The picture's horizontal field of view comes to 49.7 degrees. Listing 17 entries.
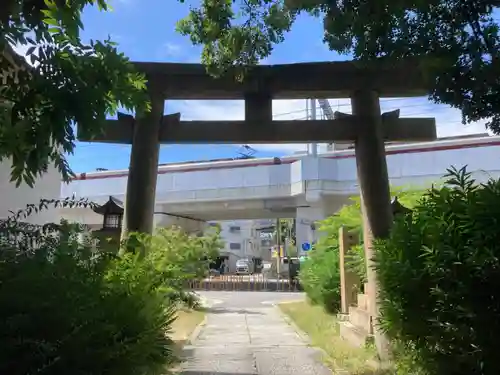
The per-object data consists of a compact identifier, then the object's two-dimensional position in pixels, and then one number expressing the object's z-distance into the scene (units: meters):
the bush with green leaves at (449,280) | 3.94
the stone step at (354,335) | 8.20
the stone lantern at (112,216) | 11.39
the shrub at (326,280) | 13.33
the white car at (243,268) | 55.81
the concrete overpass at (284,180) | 25.02
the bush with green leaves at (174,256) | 6.27
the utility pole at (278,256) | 42.47
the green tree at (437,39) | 4.41
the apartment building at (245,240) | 72.00
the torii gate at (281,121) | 7.80
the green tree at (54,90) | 2.72
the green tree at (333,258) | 11.08
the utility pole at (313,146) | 26.34
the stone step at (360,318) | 8.51
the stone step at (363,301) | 9.17
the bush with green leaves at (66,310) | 3.47
